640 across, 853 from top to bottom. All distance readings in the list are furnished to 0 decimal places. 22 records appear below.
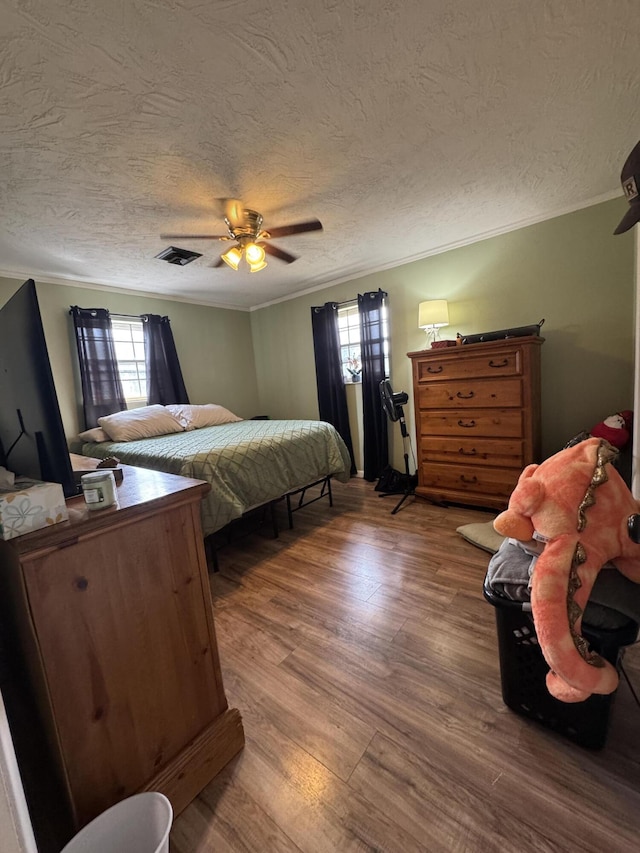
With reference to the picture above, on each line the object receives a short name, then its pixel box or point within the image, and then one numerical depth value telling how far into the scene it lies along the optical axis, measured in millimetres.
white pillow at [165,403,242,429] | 3514
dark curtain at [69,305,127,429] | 3205
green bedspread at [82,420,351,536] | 2082
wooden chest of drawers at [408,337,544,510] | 2449
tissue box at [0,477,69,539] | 689
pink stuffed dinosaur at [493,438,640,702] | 890
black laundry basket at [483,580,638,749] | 986
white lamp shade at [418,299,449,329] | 2953
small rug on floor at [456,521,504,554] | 2141
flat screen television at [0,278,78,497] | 798
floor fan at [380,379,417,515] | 3023
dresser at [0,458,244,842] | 744
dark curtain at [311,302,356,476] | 3885
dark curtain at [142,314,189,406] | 3686
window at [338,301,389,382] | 3895
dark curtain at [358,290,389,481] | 3527
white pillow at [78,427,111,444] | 3057
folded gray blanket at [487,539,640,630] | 906
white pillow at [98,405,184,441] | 3039
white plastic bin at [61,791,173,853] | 744
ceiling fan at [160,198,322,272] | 2068
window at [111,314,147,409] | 3568
